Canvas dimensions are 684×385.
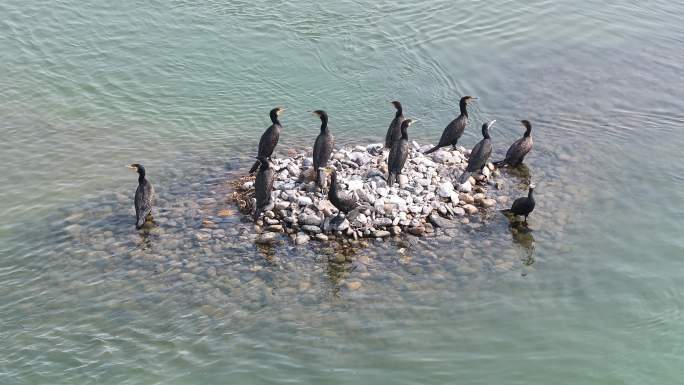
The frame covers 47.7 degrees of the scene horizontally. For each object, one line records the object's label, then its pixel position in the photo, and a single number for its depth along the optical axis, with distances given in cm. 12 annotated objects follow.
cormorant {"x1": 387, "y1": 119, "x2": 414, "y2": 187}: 1658
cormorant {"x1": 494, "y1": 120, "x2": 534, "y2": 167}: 1870
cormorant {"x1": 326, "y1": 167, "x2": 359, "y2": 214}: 1523
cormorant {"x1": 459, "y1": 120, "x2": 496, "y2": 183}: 1764
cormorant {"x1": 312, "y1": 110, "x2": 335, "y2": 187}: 1667
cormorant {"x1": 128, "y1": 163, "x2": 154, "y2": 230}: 1579
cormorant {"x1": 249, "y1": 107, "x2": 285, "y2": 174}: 1759
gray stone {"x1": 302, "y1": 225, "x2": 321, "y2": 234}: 1547
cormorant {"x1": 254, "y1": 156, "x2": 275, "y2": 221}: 1566
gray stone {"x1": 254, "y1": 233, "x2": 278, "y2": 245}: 1526
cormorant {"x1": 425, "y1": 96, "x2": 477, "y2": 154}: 1869
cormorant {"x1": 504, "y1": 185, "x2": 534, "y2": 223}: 1602
